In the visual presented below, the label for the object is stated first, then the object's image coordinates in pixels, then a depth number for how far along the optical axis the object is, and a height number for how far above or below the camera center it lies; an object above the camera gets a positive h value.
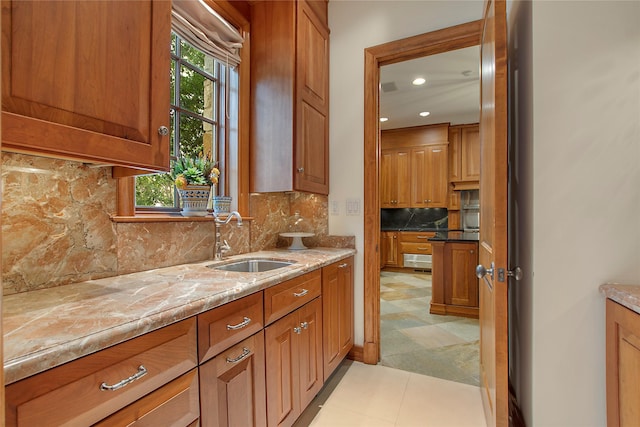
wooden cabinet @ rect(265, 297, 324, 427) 1.37 -0.74
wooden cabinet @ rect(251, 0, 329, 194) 2.11 +0.84
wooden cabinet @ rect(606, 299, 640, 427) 1.00 -0.52
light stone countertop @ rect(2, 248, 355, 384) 0.66 -0.27
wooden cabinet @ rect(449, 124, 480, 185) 5.57 +1.13
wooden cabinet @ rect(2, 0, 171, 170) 0.80 +0.41
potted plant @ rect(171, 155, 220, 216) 1.77 +0.19
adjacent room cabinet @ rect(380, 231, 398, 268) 6.07 -0.67
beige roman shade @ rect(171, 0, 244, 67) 1.72 +1.12
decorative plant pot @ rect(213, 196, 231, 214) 1.89 +0.07
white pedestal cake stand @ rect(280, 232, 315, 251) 2.37 -0.20
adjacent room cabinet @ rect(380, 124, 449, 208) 5.70 +0.91
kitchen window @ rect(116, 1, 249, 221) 1.76 +0.75
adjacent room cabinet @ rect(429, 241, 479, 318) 3.35 -0.71
